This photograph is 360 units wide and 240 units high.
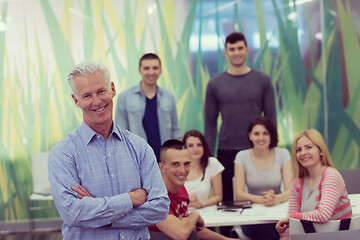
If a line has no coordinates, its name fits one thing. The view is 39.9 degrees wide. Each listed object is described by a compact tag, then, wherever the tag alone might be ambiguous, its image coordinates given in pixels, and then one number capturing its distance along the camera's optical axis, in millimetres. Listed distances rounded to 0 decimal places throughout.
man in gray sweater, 4426
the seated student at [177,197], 2744
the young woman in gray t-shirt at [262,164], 4070
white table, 3262
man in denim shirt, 4461
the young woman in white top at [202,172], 4047
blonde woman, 3028
